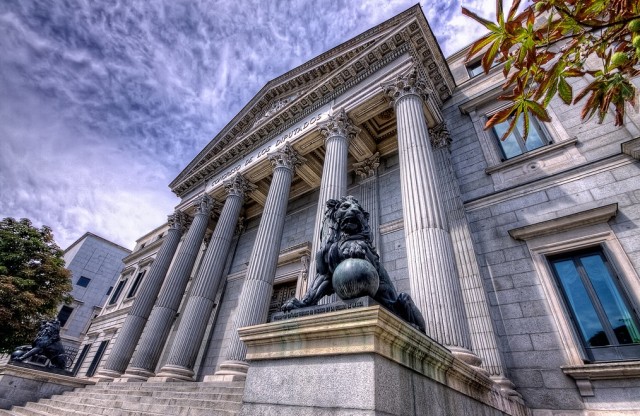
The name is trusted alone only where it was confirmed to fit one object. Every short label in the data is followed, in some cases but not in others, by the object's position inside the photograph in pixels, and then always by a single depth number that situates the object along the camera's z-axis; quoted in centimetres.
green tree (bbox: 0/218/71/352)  1532
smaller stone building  3109
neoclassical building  627
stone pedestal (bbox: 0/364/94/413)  1018
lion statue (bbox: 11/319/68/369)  1162
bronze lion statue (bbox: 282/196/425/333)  388
